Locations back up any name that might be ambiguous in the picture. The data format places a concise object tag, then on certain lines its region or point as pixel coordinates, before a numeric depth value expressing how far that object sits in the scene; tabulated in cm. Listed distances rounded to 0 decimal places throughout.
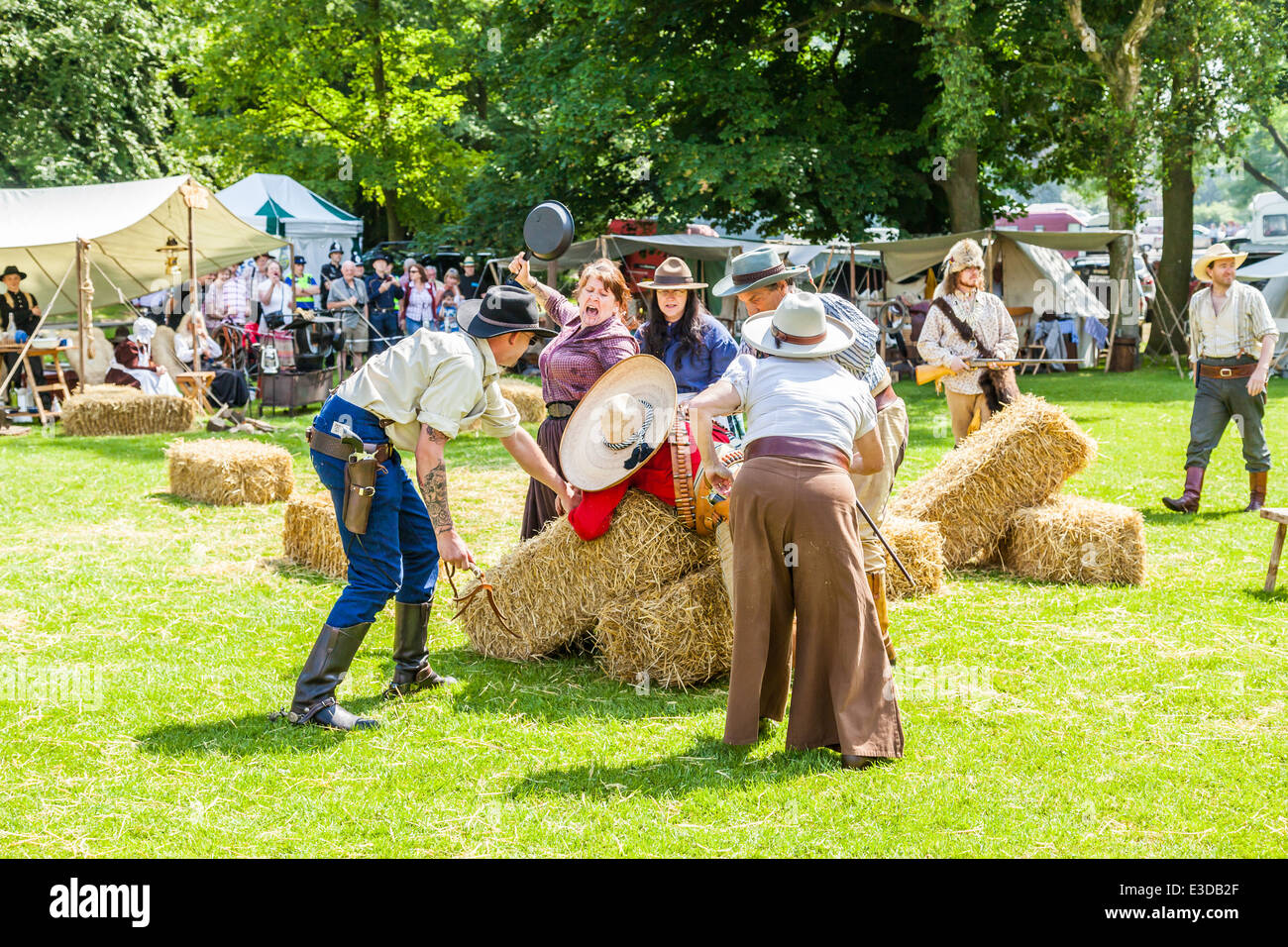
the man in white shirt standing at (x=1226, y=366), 918
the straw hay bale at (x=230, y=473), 1023
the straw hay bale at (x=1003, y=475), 762
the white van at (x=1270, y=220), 4606
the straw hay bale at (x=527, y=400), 1537
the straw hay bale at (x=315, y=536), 778
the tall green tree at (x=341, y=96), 3228
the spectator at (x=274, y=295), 2081
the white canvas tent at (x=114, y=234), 1684
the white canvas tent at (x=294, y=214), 2634
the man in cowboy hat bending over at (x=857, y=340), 545
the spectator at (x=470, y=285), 2569
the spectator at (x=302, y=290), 2070
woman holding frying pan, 658
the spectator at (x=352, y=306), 2017
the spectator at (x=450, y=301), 2208
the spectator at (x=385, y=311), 2142
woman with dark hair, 663
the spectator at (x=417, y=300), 2181
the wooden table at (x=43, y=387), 1623
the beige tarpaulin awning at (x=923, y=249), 2150
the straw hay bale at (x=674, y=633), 554
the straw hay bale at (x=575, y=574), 571
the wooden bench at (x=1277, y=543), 704
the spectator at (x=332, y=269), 2183
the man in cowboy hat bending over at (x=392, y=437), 493
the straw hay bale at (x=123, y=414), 1481
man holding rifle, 843
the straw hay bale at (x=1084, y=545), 731
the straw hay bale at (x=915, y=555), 705
